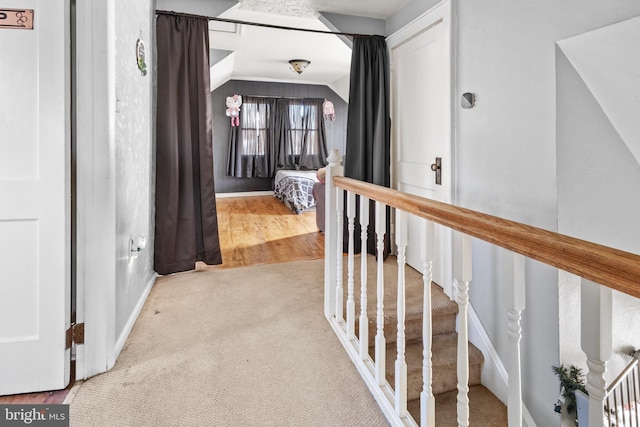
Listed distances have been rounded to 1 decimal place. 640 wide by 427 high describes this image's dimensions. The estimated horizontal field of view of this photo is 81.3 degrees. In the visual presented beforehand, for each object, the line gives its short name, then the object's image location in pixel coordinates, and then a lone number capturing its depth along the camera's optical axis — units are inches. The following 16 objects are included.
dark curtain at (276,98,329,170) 313.6
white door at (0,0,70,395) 58.4
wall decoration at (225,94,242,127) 274.4
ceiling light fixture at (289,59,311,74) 222.4
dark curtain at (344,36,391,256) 128.6
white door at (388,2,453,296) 101.0
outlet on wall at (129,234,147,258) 82.5
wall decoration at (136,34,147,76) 86.2
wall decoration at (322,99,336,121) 297.4
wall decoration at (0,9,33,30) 57.8
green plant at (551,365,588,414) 68.9
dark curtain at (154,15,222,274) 107.4
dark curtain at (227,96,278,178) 302.7
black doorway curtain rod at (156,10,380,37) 106.8
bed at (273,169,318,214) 234.7
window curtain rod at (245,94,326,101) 305.7
